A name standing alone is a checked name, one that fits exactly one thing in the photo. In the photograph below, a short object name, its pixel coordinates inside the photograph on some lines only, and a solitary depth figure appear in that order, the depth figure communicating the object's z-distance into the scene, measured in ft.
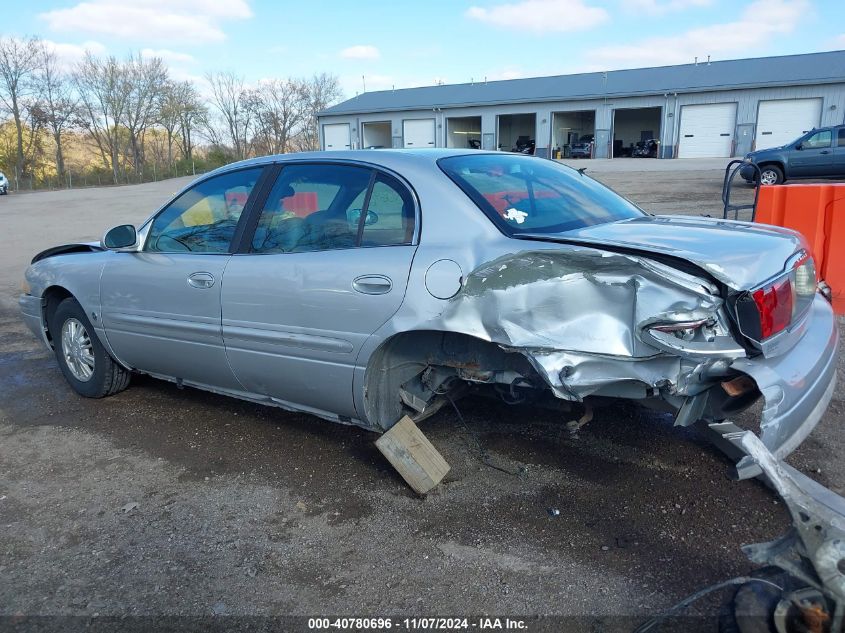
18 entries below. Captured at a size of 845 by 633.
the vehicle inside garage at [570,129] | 132.77
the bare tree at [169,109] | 179.11
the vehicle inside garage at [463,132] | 136.26
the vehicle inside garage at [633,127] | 137.39
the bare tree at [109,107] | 169.58
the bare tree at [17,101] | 154.40
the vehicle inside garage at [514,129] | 146.30
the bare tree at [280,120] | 198.39
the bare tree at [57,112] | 159.94
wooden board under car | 11.11
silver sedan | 8.63
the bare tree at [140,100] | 173.68
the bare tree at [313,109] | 197.47
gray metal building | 105.50
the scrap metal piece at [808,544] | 6.14
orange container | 20.72
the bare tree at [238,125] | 198.49
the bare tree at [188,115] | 185.06
